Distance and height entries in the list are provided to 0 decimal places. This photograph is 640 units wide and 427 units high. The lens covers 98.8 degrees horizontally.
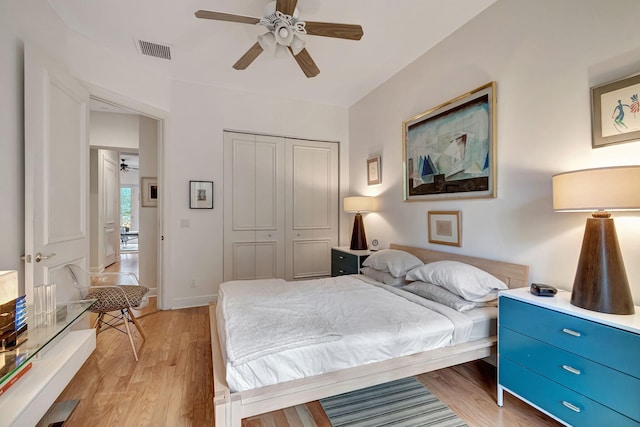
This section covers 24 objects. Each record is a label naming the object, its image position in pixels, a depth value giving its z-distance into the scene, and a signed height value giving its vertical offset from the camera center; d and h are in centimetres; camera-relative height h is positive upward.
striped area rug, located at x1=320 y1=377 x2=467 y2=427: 160 -123
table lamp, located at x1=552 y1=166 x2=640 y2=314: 127 -9
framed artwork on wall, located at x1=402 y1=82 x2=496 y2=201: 225 +60
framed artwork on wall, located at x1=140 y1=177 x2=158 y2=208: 391 +29
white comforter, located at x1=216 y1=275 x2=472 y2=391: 136 -67
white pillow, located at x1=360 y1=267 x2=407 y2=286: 257 -63
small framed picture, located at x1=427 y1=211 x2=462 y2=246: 252 -14
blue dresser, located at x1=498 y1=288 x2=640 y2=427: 120 -74
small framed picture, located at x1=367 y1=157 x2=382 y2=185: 363 +57
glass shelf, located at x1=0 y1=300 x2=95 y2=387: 112 -60
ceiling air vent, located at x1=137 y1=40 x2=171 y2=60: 273 +168
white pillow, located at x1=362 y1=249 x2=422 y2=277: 256 -47
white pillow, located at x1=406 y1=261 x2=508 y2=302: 195 -50
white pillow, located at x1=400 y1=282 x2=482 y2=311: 193 -63
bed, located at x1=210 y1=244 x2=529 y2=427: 128 -86
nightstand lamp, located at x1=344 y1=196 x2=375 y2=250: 362 +4
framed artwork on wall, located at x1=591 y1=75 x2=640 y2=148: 146 +57
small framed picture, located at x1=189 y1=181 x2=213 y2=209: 349 +24
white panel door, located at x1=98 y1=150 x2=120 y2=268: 534 +14
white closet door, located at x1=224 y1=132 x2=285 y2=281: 375 +9
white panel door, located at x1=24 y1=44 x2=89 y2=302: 174 +30
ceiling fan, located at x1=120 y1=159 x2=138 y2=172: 761 +130
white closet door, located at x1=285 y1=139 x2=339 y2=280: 411 +10
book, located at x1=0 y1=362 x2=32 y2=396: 115 -74
